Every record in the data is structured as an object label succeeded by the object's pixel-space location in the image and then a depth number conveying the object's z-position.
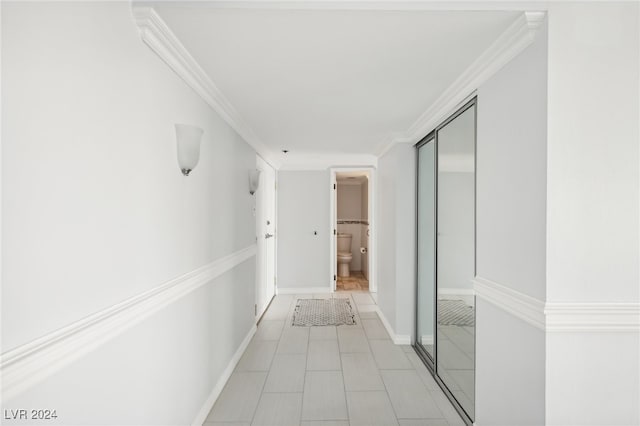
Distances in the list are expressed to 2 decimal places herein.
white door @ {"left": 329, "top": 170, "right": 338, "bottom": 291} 6.00
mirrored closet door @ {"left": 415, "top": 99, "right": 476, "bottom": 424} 2.39
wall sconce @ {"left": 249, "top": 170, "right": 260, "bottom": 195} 3.71
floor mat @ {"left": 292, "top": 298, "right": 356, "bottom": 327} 4.44
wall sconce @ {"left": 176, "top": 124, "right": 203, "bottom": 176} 1.88
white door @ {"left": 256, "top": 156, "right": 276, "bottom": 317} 4.54
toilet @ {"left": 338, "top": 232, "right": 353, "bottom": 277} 7.38
